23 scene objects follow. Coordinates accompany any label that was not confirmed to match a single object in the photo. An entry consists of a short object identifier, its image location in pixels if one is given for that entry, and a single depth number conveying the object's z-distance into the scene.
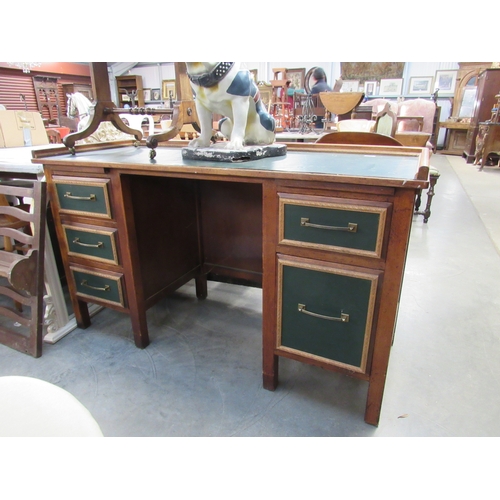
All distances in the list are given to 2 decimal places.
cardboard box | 2.52
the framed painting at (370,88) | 7.98
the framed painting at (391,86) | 7.82
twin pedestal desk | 0.95
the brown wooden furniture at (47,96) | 7.37
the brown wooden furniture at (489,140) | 5.62
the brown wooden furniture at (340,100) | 3.13
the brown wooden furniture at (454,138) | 7.53
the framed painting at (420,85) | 7.80
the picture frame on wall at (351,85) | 8.05
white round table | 0.47
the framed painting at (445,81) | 7.75
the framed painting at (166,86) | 8.88
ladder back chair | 1.44
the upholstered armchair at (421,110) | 6.88
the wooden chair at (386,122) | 2.70
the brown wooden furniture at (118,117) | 1.50
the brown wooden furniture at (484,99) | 6.06
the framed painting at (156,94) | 9.24
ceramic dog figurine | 1.16
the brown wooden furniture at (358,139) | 1.86
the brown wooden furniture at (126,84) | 8.94
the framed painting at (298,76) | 7.40
